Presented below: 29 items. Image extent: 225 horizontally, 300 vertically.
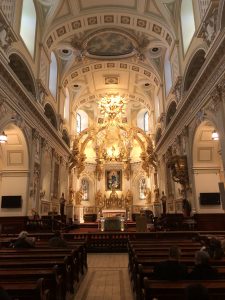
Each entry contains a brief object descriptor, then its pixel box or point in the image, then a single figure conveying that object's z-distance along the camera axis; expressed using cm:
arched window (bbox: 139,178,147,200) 2927
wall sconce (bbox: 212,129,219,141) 1148
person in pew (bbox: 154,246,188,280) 309
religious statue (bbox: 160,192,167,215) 1891
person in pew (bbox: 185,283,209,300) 192
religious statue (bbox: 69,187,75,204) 2422
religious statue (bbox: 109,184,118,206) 2844
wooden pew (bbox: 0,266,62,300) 336
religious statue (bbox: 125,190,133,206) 2833
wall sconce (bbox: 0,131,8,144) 1105
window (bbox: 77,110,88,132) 3030
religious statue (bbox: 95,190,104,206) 2852
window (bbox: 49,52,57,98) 1901
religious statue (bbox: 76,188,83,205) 2681
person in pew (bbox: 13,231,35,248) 639
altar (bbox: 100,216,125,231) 1425
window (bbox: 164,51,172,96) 1862
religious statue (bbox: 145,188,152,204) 2688
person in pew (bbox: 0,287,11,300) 212
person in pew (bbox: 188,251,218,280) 306
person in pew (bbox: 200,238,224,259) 477
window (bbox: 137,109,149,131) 3019
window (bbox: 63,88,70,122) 2395
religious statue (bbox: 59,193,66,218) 1899
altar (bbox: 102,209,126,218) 2518
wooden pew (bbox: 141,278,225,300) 244
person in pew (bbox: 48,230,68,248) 658
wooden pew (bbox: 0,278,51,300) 264
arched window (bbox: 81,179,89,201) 2978
